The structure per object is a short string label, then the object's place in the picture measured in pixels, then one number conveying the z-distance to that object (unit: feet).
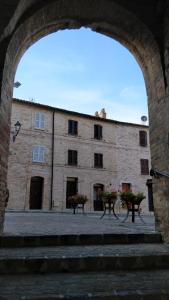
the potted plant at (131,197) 26.53
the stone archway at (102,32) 14.97
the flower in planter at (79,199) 44.80
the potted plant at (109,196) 33.35
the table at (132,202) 26.71
